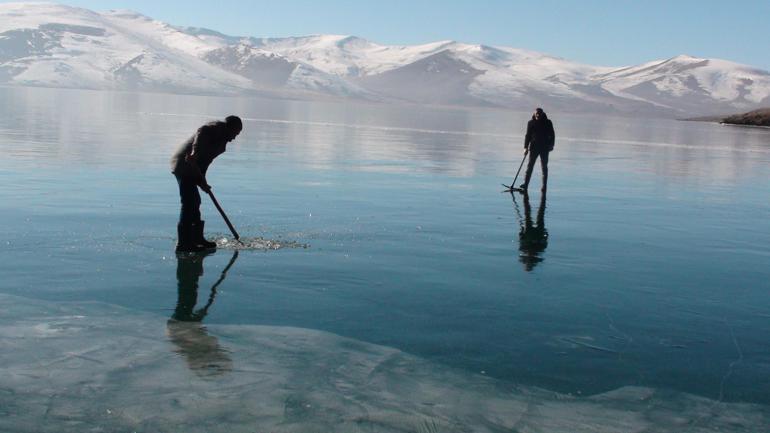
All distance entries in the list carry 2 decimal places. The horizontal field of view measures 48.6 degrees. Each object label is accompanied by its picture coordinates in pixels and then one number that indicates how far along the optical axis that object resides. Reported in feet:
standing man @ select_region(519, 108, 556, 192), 53.06
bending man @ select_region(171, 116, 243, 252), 28.89
